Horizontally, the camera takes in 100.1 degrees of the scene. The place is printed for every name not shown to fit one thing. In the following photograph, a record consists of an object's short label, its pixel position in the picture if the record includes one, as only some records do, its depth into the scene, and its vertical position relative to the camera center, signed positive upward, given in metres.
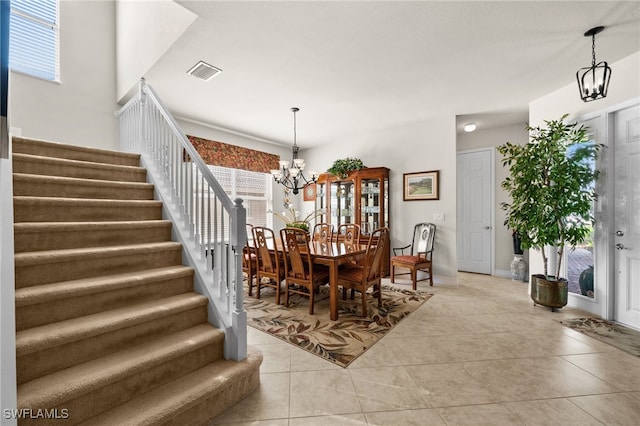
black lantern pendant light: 2.28 +1.14
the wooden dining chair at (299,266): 2.96 -0.64
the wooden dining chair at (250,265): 3.67 -0.76
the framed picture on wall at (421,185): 4.52 +0.42
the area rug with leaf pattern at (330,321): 2.34 -1.18
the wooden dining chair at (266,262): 3.31 -0.66
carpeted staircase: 1.27 -0.60
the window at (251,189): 5.19 +0.45
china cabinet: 4.90 +0.20
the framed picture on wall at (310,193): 6.09 +0.41
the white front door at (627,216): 2.69 -0.09
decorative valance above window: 4.68 +1.06
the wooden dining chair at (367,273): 2.94 -0.74
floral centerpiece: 3.58 -0.19
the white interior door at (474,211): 4.91 -0.04
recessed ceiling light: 4.73 +1.46
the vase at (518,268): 4.47 -1.01
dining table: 2.87 -0.53
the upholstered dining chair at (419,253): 4.09 -0.76
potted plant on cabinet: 4.82 +0.79
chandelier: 3.82 +0.56
